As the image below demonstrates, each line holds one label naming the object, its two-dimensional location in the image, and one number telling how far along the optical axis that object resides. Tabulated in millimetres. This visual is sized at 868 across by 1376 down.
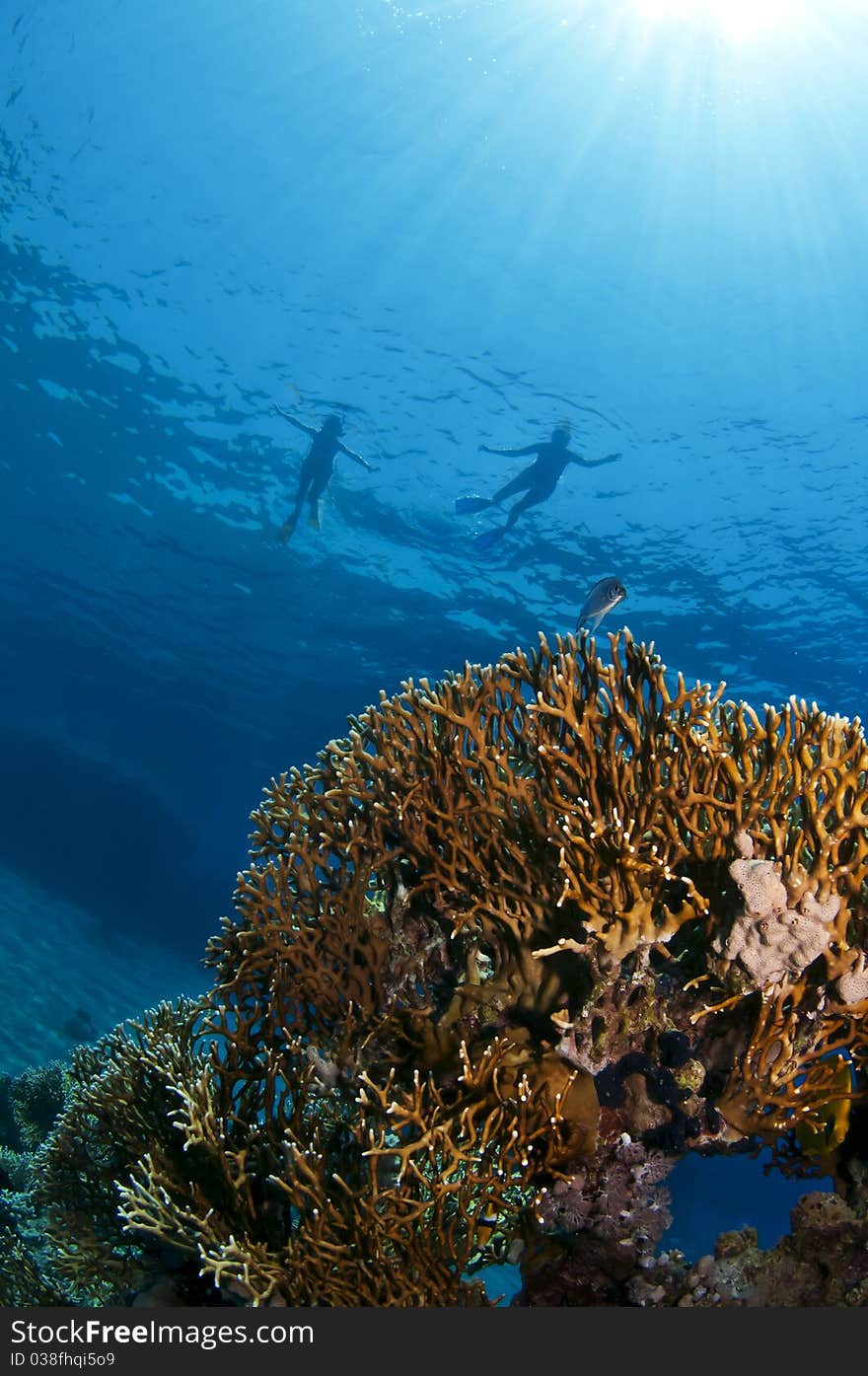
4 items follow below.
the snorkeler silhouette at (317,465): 17938
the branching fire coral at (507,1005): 3395
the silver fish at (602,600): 6504
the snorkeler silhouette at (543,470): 17688
